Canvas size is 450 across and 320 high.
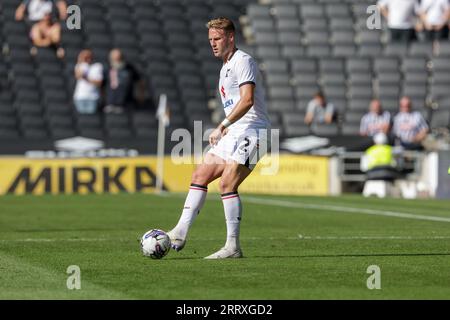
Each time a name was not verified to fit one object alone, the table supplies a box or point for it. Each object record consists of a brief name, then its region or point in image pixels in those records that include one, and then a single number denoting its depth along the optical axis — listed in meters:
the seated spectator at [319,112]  31.98
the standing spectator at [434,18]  34.62
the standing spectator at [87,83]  31.11
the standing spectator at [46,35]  32.97
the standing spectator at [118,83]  31.36
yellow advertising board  29.05
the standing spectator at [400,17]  33.94
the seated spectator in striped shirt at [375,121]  30.66
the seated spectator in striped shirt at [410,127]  30.59
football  11.82
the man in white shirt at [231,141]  11.96
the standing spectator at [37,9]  33.12
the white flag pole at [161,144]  29.41
